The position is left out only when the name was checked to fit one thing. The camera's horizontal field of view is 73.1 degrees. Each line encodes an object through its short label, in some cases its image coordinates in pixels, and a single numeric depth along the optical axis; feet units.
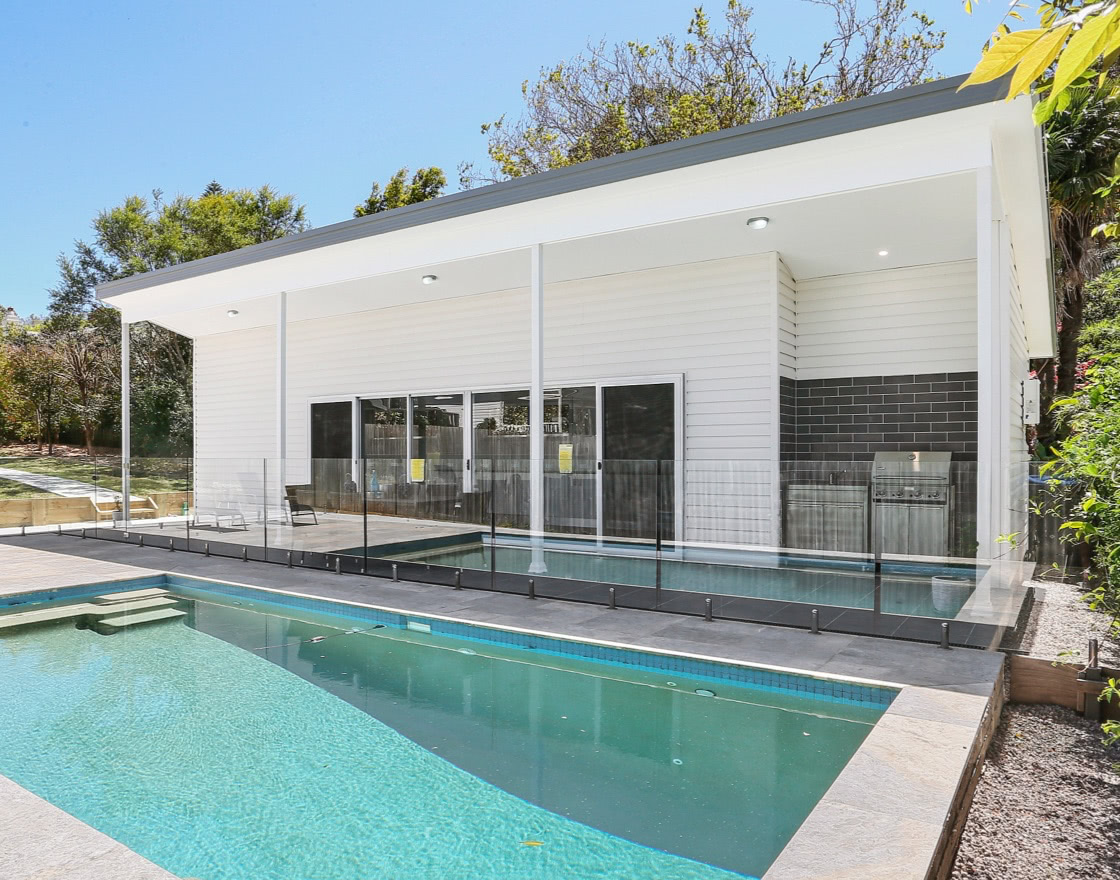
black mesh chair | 25.66
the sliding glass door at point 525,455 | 20.07
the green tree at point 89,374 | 71.36
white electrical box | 32.89
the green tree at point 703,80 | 59.36
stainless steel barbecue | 16.12
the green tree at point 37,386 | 71.41
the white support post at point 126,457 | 33.63
